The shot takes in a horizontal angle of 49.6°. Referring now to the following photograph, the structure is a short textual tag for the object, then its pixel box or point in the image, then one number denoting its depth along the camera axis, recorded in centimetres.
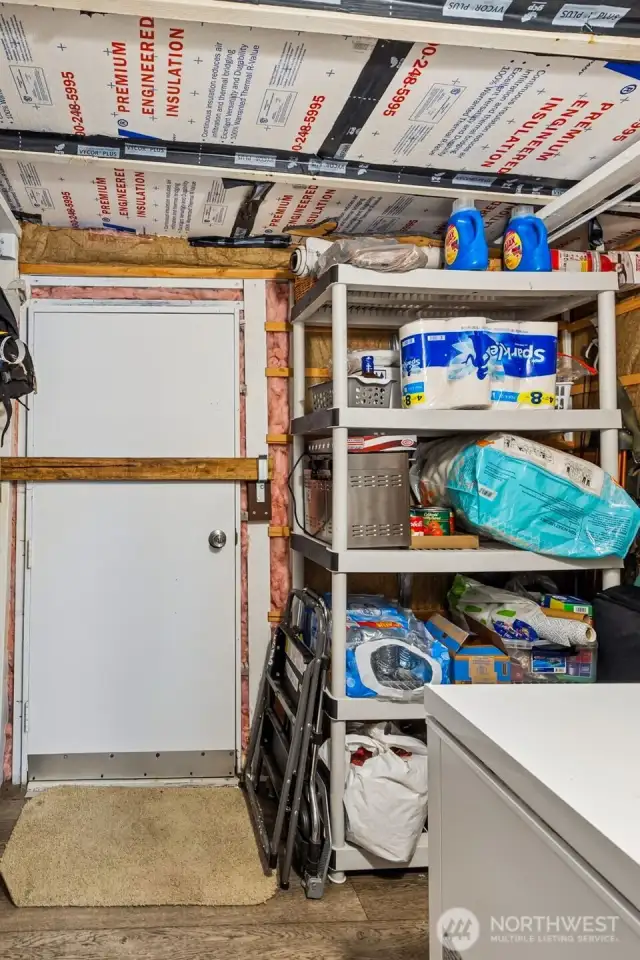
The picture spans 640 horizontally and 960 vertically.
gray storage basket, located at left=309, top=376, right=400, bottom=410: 238
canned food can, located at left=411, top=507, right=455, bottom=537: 241
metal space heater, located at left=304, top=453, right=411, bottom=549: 230
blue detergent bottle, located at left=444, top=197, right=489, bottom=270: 234
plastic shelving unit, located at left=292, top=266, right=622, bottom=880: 223
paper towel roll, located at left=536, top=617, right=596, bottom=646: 231
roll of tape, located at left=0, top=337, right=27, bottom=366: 254
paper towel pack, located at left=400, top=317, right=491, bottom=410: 223
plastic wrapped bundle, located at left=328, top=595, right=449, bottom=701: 227
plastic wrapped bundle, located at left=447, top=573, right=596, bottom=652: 232
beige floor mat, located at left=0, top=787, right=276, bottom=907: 215
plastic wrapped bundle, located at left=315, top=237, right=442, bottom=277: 225
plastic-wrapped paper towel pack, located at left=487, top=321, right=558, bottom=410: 232
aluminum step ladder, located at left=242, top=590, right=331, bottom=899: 222
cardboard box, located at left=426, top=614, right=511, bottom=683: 231
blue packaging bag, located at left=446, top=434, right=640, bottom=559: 223
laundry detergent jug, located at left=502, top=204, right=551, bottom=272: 237
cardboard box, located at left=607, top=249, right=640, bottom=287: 262
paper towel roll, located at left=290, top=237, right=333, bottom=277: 258
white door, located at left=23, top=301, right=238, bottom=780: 287
